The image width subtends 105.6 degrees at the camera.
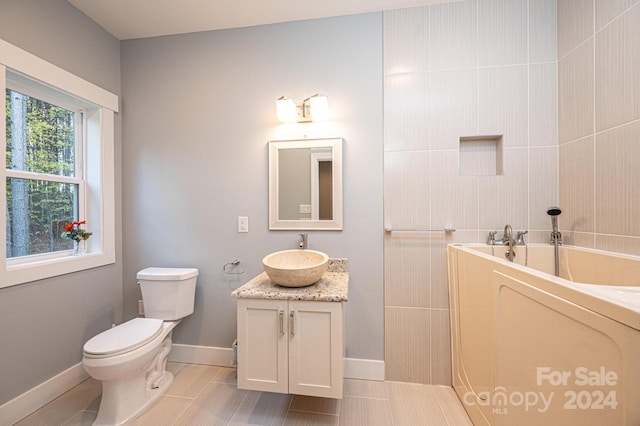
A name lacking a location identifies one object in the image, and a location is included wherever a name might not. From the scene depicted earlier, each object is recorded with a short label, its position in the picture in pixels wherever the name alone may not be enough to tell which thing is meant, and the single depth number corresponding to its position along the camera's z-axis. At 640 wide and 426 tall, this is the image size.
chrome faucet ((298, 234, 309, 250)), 1.75
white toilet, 1.29
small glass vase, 1.79
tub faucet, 1.54
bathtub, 0.61
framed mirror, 1.76
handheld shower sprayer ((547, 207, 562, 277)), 1.51
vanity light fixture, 1.71
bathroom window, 1.46
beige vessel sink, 1.33
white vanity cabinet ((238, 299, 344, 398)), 1.26
